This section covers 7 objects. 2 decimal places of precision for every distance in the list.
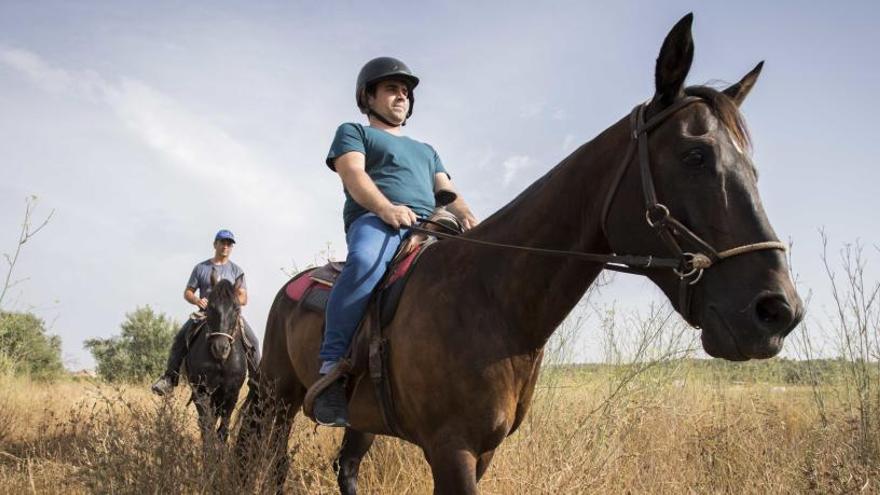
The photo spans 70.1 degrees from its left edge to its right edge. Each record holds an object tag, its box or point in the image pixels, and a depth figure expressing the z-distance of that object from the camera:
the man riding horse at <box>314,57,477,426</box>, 3.43
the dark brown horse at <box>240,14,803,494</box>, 2.24
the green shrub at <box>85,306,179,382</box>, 27.03
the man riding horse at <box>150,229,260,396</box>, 9.63
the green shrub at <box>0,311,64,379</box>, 22.16
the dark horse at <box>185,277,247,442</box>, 9.03
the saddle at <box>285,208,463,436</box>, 3.23
